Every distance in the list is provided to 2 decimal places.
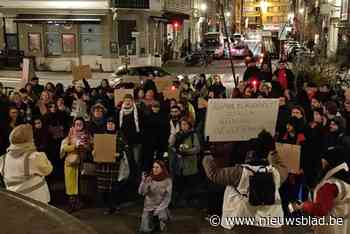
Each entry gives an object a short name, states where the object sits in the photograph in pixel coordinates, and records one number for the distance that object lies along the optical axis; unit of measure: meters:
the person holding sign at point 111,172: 7.79
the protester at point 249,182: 5.13
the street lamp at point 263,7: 113.94
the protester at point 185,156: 7.76
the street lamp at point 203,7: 66.54
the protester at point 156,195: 6.95
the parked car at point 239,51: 48.45
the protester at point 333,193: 4.52
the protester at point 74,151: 7.91
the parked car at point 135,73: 22.56
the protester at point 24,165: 5.89
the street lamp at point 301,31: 32.37
